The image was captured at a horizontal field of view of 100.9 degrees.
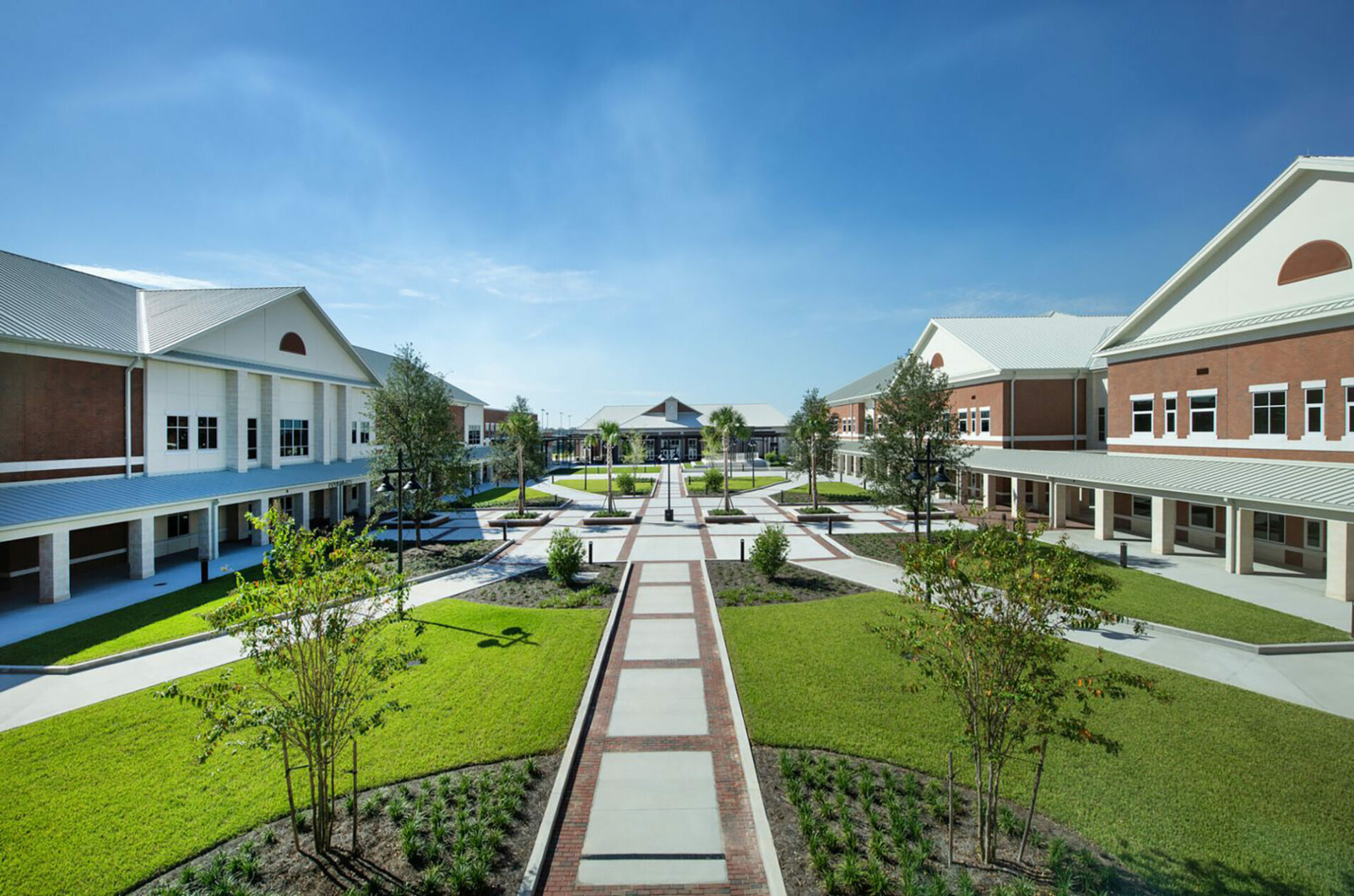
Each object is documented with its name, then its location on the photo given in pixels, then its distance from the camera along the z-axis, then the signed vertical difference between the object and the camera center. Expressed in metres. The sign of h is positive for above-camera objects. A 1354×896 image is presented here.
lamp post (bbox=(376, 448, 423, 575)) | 17.97 -1.47
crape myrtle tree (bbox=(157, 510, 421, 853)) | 6.05 -2.29
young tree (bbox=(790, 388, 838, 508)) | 35.31 +0.32
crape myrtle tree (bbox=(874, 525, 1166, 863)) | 5.90 -2.14
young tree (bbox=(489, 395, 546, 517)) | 32.50 -0.35
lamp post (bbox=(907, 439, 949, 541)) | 20.19 -1.28
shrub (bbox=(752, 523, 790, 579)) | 18.48 -3.65
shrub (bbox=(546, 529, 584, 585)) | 17.94 -3.69
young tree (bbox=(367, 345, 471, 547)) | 23.41 +0.63
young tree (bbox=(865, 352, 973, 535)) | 23.84 +0.54
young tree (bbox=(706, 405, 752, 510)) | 35.31 +1.37
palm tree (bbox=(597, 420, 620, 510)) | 41.20 +0.96
